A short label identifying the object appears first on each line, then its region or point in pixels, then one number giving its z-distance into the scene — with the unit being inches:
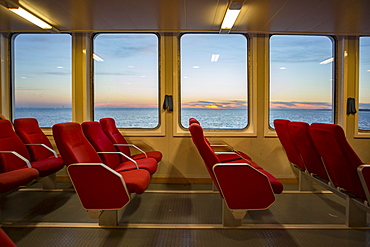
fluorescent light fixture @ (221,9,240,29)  123.1
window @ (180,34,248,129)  170.4
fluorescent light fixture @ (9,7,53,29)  123.1
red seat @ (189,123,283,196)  82.4
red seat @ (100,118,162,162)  138.6
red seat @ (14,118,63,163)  133.8
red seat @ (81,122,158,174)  112.3
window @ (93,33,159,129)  172.6
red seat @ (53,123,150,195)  77.7
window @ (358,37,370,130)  168.6
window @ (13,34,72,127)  175.3
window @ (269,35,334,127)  171.5
